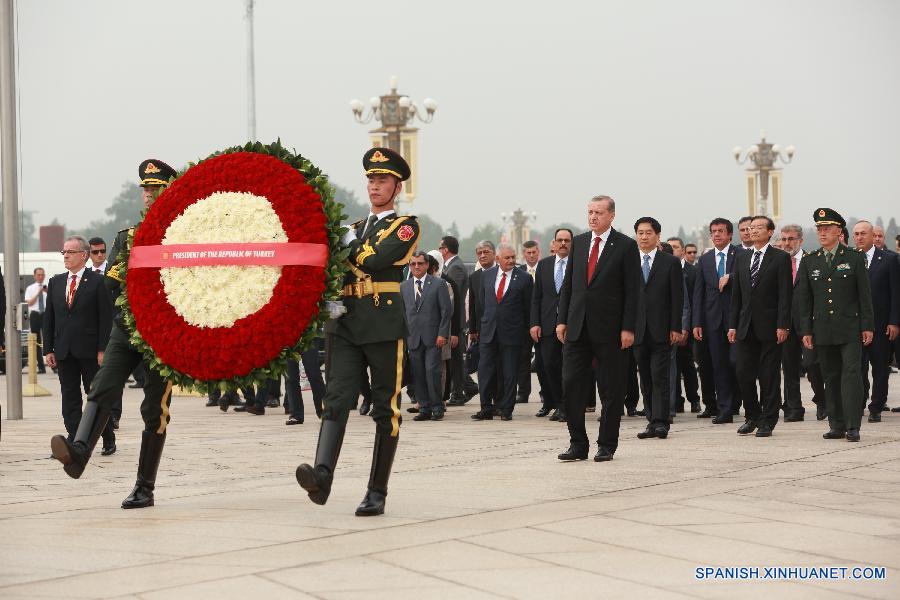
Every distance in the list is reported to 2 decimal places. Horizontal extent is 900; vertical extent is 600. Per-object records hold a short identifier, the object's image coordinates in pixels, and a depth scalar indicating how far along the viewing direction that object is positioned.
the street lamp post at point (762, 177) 45.69
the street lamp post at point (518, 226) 69.31
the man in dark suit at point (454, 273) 17.61
